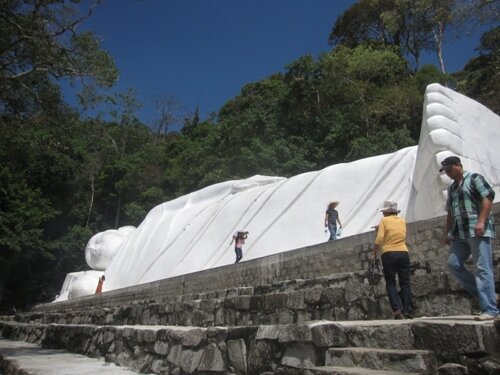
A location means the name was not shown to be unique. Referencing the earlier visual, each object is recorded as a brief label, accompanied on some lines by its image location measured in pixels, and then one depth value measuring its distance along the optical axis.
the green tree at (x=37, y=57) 5.63
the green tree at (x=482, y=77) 11.61
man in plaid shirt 2.20
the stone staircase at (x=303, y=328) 1.56
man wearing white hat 2.69
